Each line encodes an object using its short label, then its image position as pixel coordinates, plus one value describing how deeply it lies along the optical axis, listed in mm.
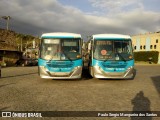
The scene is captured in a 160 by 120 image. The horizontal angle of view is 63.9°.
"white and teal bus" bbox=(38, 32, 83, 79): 7102
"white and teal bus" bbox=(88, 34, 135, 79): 7281
